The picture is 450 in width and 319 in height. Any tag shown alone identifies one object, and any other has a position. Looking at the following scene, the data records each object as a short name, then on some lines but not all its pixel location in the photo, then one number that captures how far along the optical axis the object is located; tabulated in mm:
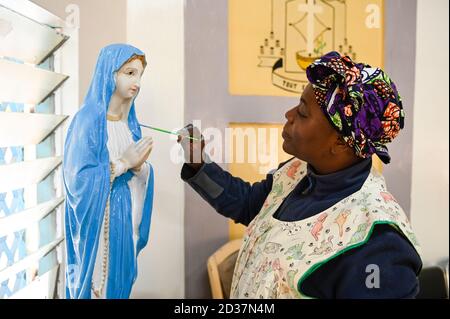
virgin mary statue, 803
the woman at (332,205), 741
